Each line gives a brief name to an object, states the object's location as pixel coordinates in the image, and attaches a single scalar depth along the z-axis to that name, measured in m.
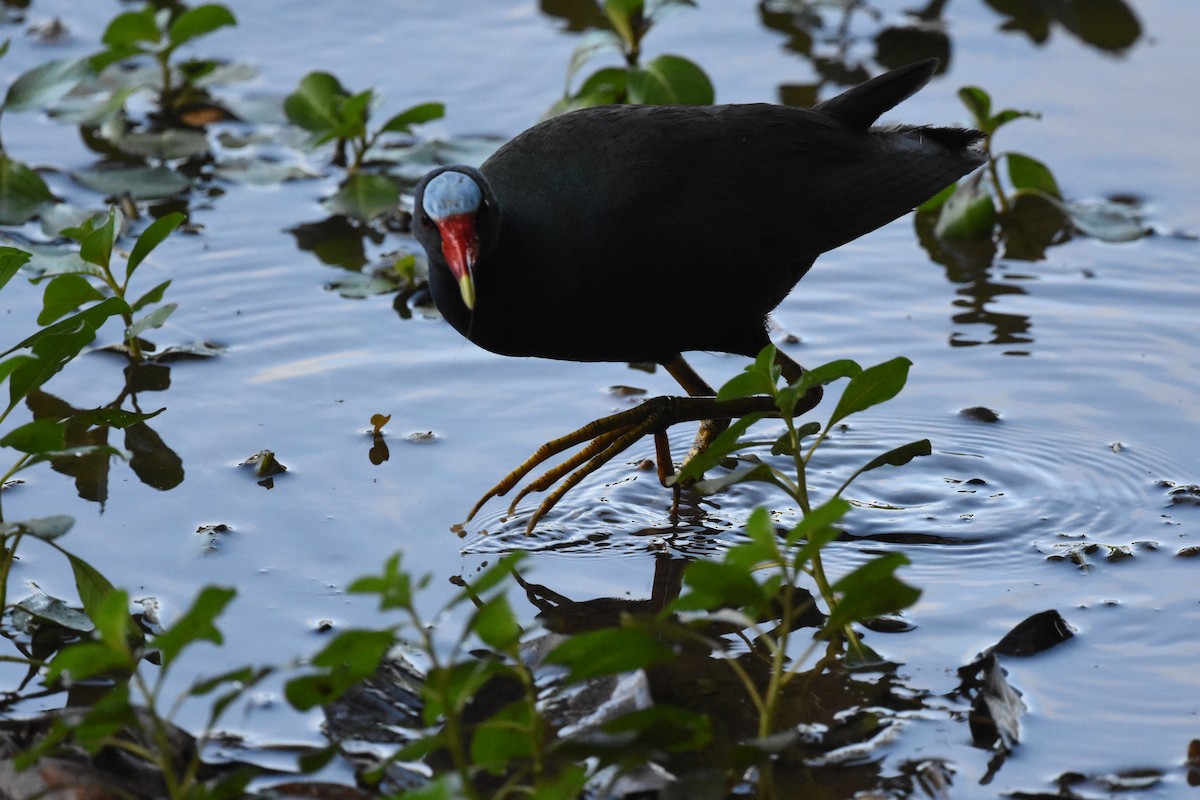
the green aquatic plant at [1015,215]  9.83
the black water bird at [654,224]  6.74
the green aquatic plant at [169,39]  10.56
